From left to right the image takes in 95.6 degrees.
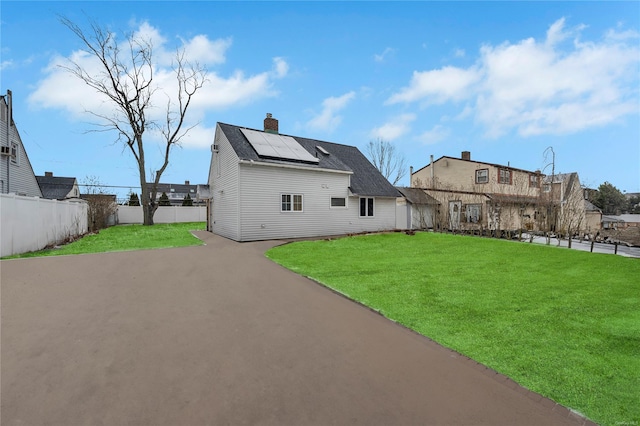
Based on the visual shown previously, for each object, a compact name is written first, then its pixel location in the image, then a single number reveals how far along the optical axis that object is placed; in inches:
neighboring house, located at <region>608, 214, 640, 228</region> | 1757.0
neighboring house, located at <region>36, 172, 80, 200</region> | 1140.3
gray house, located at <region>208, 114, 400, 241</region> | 574.2
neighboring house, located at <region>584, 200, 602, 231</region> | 1337.0
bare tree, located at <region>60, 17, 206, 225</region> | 955.8
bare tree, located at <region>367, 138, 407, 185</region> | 1599.4
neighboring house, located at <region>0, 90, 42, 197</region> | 724.7
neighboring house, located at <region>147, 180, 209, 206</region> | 2382.5
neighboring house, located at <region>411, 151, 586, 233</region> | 732.0
